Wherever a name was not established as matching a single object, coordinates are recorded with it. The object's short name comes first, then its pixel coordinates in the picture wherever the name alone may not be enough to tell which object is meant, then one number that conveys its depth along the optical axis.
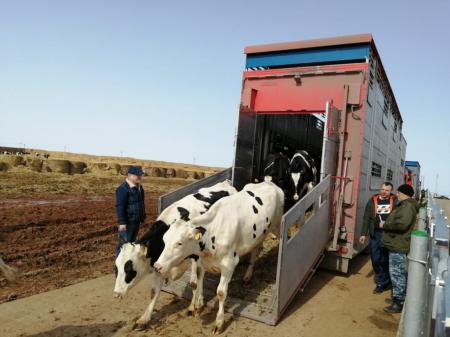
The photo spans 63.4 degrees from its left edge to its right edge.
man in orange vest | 6.57
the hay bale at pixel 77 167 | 26.48
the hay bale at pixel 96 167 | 29.27
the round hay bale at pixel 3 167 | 23.71
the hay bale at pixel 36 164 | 25.00
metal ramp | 5.09
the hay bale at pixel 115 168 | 30.02
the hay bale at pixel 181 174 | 34.47
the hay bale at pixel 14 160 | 25.58
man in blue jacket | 5.74
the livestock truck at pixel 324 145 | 5.59
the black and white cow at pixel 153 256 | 4.74
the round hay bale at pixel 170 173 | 33.42
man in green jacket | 5.65
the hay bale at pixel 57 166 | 25.23
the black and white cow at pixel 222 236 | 4.68
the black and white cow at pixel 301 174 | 8.65
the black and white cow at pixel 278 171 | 8.39
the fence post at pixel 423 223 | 5.39
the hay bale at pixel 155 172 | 32.59
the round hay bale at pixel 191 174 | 35.58
